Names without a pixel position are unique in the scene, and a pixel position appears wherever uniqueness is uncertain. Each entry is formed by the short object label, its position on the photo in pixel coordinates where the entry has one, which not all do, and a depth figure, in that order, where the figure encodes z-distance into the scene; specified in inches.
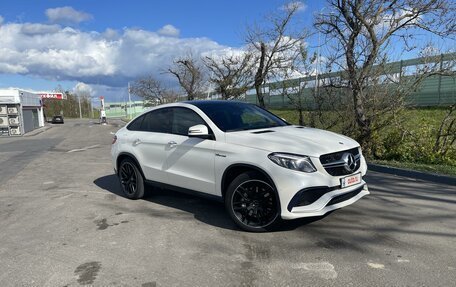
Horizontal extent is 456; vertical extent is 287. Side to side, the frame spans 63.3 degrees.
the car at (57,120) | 2325.5
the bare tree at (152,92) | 1817.2
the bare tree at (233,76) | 970.5
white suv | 166.1
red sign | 2675.7
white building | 1294.3
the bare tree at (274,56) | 756.0
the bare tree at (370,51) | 398.6
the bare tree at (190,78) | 1338.6
